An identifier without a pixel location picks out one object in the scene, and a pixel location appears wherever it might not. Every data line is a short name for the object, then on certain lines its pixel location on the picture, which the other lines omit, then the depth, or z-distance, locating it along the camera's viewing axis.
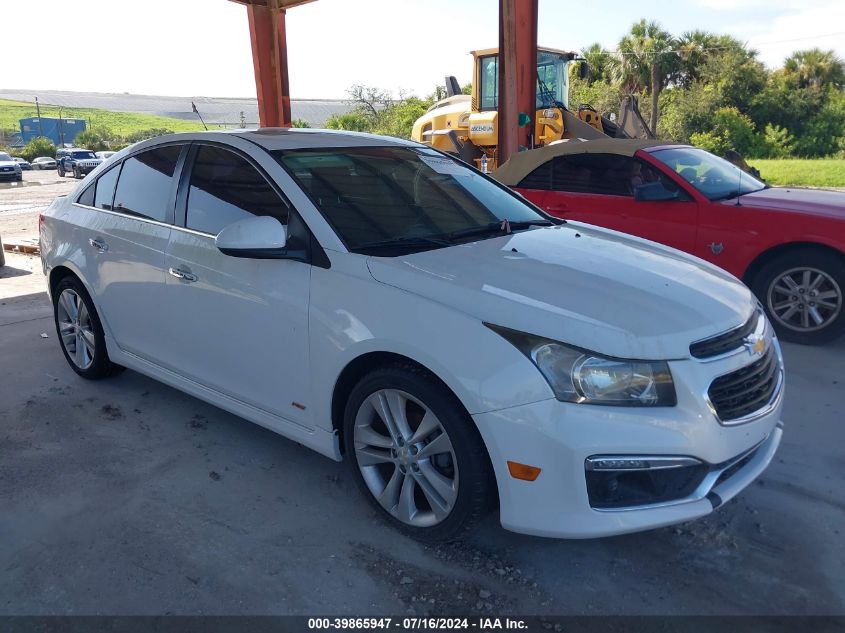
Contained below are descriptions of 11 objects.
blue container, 65.31
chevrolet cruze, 2.36
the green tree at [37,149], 55.19
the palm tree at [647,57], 39.88
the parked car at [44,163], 47.06
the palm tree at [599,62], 43.12
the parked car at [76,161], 35.78
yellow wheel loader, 11.30
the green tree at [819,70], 38.91
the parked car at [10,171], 31.39
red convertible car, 5.27
